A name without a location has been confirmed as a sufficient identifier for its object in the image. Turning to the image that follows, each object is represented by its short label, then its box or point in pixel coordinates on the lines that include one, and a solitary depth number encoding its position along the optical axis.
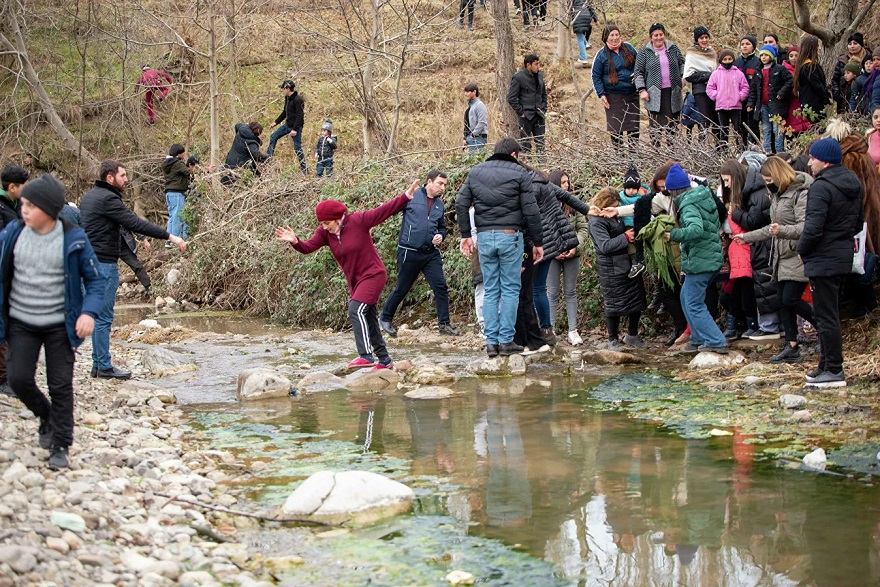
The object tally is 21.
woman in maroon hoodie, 10.21
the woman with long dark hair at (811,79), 13.69
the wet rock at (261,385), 9.96
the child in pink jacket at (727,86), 14.38
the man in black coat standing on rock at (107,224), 10.17
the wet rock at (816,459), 6.56
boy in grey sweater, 6.57
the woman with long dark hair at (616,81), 15.23
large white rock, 6.04
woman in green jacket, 10.20
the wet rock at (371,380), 10.23
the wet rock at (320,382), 10.38
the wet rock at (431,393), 9.64
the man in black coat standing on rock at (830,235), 8.49
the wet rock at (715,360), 10.09
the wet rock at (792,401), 8.19
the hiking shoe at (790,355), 9.95
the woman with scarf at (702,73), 15.04
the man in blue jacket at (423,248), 13.02
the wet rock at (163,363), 11.53
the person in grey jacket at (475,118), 16.97
